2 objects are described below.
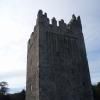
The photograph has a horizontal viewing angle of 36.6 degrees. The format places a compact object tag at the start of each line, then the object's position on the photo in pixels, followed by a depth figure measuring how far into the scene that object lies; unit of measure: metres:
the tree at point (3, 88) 34.52
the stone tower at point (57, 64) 12.34
